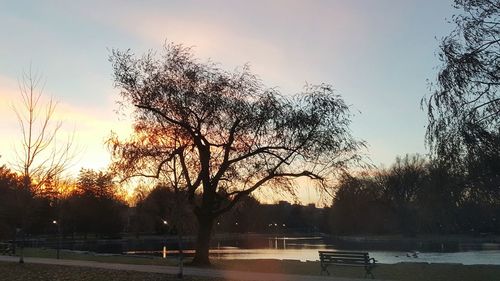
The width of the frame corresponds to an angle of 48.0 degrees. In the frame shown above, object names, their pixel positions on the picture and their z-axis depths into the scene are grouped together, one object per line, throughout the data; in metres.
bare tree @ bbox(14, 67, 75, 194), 22.84
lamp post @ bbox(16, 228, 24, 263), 29.06
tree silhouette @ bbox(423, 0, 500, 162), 13.87
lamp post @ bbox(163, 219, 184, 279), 17.89
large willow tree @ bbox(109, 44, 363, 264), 23.67
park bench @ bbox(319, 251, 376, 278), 20.80
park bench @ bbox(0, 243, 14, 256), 35.52
